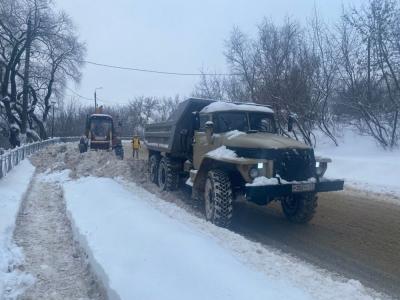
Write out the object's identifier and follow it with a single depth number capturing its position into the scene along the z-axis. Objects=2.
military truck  8.00
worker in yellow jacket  28.07
